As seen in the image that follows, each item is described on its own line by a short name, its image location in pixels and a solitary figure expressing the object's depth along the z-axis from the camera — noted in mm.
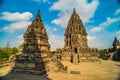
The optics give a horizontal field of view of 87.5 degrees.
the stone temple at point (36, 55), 9009
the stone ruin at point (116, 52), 21499
